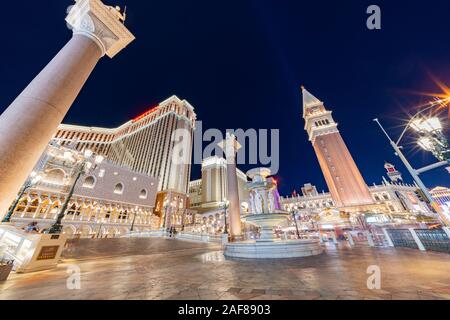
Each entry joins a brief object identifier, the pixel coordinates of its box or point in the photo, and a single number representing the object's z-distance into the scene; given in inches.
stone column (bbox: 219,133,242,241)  780.6
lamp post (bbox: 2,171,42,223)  448.1
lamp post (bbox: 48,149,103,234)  336.2
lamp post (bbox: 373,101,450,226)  362.8
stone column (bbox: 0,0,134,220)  181.5
